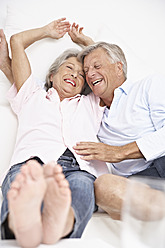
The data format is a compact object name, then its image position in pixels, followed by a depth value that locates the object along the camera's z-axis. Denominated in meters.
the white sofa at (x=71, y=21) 1.40
